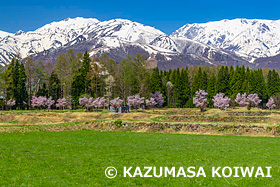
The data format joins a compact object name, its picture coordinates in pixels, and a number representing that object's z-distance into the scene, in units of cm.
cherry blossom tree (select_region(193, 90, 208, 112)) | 8878
